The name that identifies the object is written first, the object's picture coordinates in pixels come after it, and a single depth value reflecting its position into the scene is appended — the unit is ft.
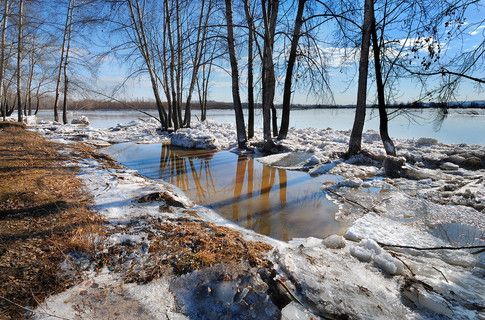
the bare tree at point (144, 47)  49.16
